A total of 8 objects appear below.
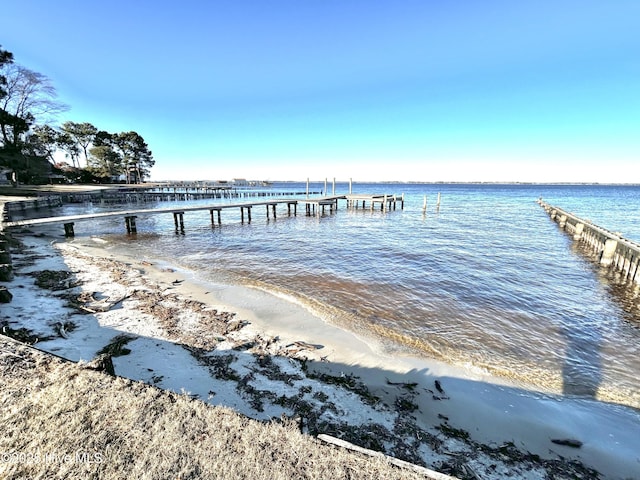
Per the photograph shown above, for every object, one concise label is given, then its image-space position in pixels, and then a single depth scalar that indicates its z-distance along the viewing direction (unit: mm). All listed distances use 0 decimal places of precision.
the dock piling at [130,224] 19606
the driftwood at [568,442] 3881
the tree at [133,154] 64375
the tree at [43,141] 40844
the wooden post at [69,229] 16828
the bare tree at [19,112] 33094
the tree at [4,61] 30703
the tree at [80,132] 56500
